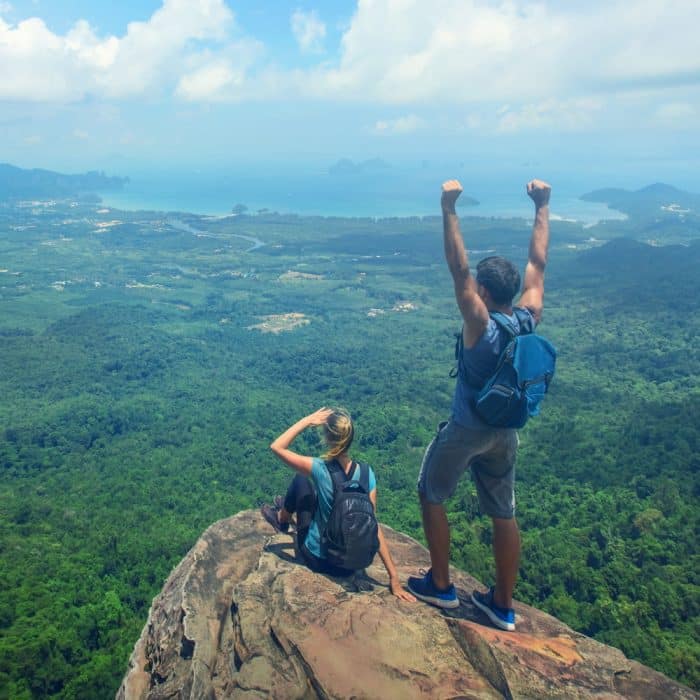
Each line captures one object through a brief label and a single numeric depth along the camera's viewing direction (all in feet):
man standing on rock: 16.62
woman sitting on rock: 18.72
